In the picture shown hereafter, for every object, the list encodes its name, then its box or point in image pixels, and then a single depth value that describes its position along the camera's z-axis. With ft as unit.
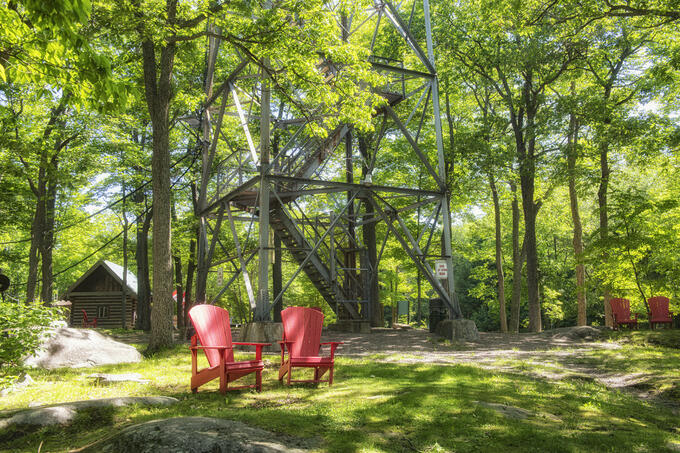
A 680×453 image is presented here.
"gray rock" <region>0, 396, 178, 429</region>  13.99
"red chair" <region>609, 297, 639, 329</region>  47.94
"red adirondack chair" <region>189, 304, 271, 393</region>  19.34
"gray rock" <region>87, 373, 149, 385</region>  22.67
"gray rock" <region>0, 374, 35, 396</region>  18.98
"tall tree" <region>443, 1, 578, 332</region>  52.16
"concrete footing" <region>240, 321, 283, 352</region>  35.91
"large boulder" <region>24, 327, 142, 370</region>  28.45
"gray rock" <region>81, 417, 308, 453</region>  10.53
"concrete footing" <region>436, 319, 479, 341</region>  44.16
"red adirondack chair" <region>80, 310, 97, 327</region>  96.22
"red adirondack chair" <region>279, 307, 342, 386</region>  21.22
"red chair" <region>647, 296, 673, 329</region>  45.39
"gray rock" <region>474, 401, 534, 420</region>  15.92
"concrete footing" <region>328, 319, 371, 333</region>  58.59
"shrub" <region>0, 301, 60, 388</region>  16.19
